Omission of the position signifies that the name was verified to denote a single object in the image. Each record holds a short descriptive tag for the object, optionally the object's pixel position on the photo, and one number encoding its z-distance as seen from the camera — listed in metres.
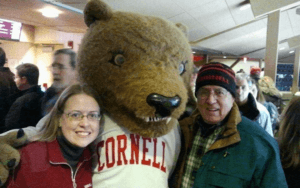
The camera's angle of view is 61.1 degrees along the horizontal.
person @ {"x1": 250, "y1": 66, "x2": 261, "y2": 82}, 3.95
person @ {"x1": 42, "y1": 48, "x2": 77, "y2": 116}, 1.94
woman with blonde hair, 1.18
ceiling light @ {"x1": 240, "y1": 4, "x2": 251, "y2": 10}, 5.94
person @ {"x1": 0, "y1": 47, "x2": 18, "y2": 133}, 2.06
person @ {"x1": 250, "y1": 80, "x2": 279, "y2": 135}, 3.12
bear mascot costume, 1.21
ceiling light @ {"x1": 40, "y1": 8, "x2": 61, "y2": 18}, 3.48
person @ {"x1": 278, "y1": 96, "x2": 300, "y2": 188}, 1.60
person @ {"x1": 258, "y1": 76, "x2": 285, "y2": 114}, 4.05
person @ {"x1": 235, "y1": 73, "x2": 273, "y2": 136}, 2.40
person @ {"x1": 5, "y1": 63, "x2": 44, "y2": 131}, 1.89
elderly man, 1.29
